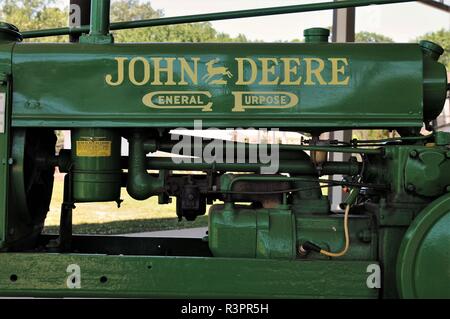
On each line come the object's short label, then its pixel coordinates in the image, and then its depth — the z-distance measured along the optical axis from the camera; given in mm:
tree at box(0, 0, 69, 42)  18594
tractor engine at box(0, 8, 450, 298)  2852
